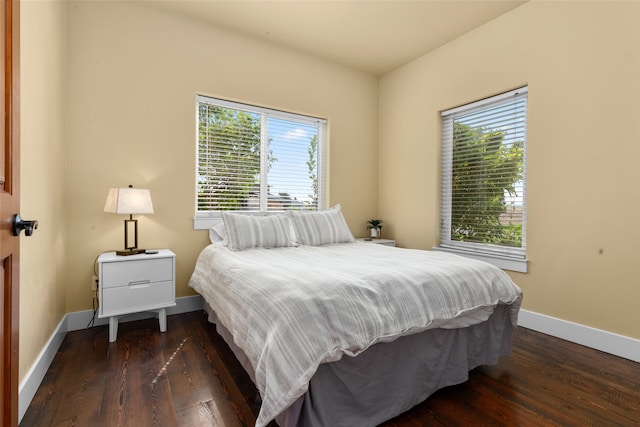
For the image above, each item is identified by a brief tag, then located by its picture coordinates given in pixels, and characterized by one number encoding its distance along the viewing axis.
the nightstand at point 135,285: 2.37
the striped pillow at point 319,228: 3.12
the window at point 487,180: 2.99
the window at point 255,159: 3.31
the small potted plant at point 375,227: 4.13
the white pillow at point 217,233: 3.11
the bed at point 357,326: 1.32
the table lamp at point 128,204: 2.50
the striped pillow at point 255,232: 2.78
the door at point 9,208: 0.93
